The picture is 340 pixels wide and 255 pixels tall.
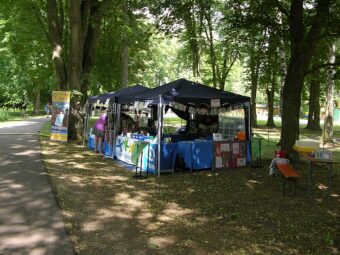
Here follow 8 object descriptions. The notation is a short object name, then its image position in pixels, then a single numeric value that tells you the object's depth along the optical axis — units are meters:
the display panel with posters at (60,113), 18.84
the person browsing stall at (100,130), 15.19
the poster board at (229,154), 11.96
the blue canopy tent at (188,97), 11.23
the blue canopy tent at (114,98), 14.13
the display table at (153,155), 11.35
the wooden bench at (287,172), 8.43
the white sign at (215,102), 11.99
